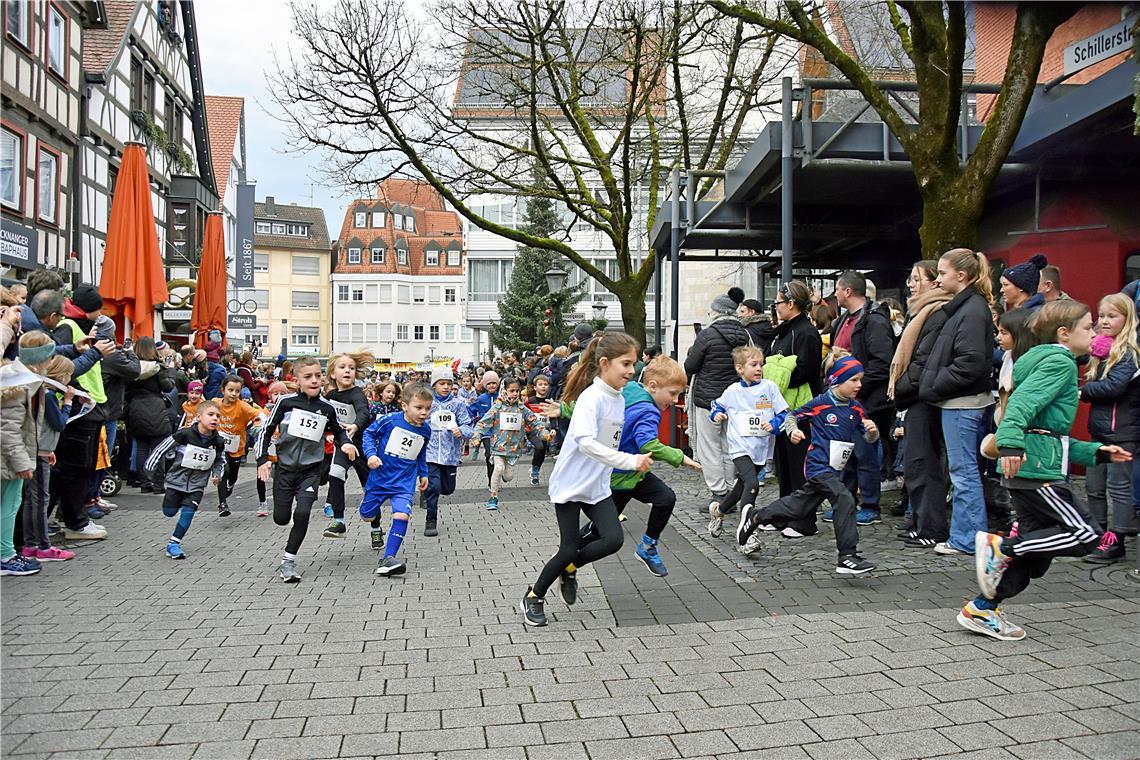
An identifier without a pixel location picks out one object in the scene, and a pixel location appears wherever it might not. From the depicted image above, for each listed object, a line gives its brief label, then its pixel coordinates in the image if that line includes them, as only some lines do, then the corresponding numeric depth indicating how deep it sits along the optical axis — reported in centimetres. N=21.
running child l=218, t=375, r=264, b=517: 1062
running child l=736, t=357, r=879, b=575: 627
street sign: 1052
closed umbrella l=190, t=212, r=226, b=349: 1812
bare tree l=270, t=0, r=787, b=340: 1825
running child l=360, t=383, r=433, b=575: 750
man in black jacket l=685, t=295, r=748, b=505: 850
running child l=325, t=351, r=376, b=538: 782
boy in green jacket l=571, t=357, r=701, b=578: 604
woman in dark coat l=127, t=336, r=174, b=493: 1120
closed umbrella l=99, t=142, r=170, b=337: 1248
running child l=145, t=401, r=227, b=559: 805
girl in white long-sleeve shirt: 546
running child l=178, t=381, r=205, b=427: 1090
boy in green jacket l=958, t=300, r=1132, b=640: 469
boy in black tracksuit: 716
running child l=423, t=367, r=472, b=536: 969
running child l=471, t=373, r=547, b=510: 1089
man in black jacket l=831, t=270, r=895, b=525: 804
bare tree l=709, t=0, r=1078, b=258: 927
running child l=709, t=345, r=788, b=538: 748
